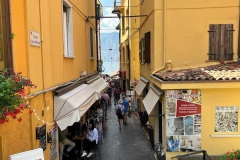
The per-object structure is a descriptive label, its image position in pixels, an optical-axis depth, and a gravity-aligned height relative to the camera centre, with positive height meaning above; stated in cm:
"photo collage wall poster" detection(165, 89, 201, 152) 848 -190
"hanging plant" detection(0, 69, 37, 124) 404 -48
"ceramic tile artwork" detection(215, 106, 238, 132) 856 -184
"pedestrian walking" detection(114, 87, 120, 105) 2540 -328
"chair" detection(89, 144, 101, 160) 1139 -388
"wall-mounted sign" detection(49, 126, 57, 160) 796 -250
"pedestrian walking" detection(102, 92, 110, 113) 2008 -280
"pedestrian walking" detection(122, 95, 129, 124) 1739 -300
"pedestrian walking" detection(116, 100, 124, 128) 1638 -306
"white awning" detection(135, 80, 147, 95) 1392 -140
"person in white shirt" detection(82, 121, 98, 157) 1120 -326
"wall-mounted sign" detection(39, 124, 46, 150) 700 -198
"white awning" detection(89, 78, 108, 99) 1341 -129
